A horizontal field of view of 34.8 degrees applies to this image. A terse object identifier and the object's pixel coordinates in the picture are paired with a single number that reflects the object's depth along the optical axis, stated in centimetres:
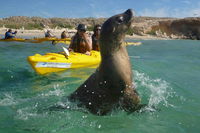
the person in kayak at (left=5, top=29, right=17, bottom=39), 2084
